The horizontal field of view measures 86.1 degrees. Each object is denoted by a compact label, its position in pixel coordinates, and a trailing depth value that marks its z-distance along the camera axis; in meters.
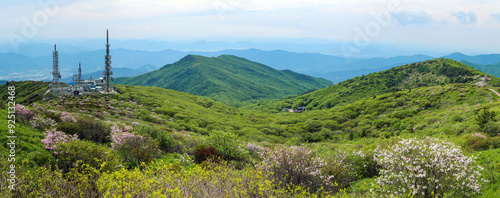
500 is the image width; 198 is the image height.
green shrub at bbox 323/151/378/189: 16.19
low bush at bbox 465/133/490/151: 20.31
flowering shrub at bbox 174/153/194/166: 21.41
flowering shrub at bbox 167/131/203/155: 26.69
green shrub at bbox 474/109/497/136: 30.48
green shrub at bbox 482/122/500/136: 27.09
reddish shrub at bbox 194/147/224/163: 22.03
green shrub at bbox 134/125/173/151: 25.94
